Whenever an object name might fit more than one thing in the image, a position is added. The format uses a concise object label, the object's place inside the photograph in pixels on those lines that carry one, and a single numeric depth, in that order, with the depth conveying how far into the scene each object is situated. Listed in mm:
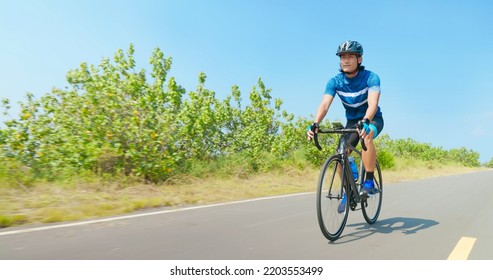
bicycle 4094
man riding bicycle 4508
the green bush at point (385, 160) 27353
